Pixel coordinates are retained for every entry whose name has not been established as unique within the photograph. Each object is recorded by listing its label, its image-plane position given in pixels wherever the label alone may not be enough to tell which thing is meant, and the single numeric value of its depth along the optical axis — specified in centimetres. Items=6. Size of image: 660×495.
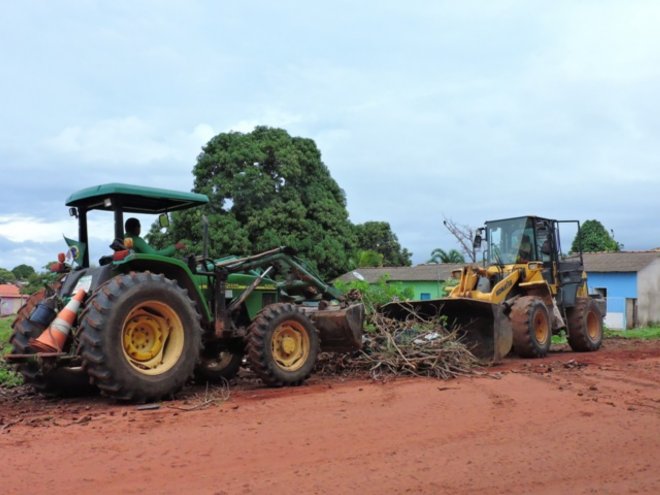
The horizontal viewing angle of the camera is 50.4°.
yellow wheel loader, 1238
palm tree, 5169
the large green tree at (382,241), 5235
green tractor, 753
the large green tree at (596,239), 4681
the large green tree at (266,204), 2388
